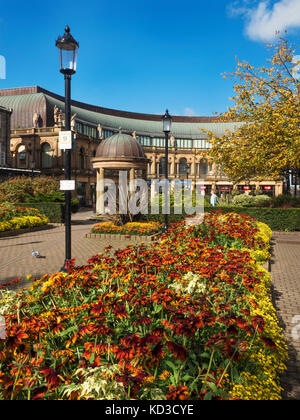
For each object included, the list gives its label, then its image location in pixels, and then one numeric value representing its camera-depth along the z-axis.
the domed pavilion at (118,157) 21.86
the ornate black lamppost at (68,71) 7.66
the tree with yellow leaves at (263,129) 19.75
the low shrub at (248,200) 24.48
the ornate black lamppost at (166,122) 15.78
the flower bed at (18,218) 17.25
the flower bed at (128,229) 15.77
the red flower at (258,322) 3.34
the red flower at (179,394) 2.54
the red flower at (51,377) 2.54
